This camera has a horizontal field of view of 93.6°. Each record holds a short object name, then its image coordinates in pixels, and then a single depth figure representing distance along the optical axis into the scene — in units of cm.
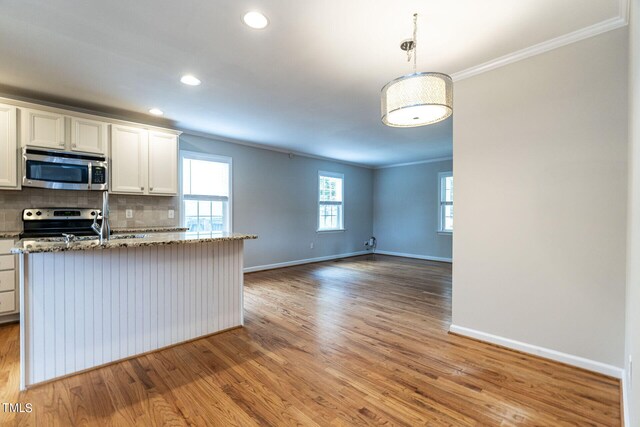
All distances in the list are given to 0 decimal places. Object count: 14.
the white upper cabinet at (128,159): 381
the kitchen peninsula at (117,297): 202
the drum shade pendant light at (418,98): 177
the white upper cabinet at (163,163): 411
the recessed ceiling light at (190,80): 293
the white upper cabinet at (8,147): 311
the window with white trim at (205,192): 489
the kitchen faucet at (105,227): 243
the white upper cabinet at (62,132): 323
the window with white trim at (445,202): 717
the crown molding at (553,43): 201
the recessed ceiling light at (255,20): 200
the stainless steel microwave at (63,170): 323
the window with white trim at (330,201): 726
